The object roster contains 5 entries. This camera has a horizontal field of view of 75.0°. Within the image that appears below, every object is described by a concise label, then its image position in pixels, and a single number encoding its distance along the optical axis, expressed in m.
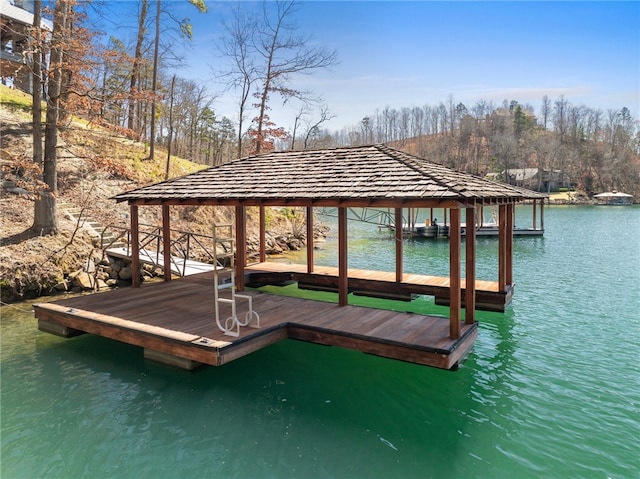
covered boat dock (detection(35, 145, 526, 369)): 5.52
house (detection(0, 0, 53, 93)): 19.97
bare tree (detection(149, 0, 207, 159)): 18.84
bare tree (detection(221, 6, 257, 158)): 21.81
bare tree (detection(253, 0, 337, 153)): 20.98
